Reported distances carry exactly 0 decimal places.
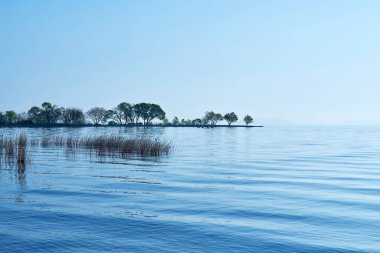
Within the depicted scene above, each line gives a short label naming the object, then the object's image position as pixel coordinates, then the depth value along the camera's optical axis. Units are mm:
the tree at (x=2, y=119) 146625
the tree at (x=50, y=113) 172750
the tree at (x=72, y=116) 179875
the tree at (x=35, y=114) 170125
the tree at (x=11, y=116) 165375
